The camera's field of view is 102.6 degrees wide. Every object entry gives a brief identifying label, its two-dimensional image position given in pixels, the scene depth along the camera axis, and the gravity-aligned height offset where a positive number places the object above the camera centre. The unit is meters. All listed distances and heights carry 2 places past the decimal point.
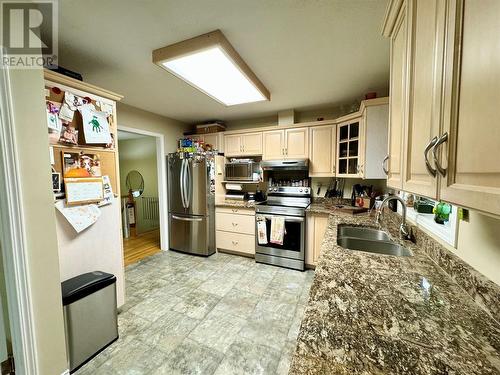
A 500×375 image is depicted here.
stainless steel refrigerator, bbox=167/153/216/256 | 3.21 -0.44
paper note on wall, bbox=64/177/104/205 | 1.46 -0.11
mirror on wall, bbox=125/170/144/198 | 5.33 -0.22
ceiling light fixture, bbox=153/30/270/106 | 1.42 +0.89
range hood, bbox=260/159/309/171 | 2.97 +0.12
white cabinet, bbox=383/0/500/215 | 0.43 +0.19
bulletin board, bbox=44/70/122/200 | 1.40 +0.42
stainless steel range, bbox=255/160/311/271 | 2.79 -0.79
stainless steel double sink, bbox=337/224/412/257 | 1.57 -0.59
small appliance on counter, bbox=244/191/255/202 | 3.50 -0.41
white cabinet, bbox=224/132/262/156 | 3.35 +0.50
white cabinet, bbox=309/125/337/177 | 2.91 +0.32
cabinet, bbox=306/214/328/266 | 2.68 -0.86
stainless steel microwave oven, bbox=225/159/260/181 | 3.40 +0.05
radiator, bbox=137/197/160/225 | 5.17 -0.86
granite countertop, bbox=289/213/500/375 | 0.53 -0.52
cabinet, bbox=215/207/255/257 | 3.17 -0.92
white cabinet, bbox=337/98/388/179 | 2.21 +0.38
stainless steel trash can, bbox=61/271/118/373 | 1.35 -1.00
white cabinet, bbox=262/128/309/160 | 3.07 +0.45
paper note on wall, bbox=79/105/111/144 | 1.56 +0.40
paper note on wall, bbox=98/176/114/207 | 1.71 -0.14
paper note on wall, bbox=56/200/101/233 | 1.45 -0.30
